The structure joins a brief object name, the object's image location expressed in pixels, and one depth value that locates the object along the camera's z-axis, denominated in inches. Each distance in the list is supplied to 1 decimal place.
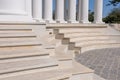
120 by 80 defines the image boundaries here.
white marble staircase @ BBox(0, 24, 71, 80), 154.1
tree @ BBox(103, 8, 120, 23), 1233.2
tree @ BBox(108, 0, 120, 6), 1043.5
